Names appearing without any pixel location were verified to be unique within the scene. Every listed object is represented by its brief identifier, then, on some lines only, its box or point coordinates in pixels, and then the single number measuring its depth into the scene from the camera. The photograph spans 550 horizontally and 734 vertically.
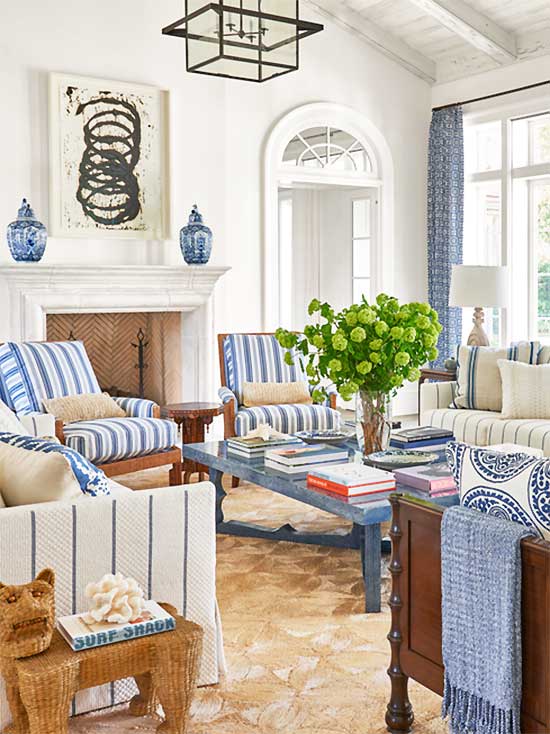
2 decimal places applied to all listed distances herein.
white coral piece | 2.29
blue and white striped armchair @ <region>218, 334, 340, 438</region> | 5.47
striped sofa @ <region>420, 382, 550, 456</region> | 4.98
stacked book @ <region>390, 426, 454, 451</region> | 4.27
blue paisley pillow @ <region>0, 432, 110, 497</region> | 2.62
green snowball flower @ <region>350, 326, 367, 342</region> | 3.88
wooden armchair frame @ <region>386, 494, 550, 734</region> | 2.04
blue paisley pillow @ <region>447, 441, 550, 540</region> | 2.05
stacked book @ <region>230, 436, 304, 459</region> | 4.16
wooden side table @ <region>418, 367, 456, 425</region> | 6.21
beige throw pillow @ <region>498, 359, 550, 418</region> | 5.23
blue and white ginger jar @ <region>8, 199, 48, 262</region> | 5.89
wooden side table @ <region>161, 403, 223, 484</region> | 5.47
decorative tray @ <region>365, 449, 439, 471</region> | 3.83
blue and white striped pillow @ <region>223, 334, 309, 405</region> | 5.95
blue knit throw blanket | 2.04
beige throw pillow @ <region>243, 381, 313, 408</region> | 5.77
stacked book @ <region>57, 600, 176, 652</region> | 2.21
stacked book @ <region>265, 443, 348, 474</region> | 3.87
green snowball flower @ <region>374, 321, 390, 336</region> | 3.89
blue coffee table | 3.33
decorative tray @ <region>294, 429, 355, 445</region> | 4.41
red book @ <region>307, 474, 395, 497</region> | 3.44
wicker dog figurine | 2.13
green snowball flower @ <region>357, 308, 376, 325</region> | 3.90
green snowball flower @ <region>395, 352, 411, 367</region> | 3.91
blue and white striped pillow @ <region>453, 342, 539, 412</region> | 5.59
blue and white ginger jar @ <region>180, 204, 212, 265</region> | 6.58
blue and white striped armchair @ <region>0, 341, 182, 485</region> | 4.83
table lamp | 6.37
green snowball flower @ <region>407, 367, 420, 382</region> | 3.98
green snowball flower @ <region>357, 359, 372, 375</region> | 3.91
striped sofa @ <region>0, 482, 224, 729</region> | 2.42
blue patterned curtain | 7.65
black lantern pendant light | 4.18
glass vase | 4.08
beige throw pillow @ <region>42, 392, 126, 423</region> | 5.07
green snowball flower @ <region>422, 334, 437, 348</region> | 4.00
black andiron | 7.38
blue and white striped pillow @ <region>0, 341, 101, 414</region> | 4.99
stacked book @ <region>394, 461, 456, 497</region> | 3.39
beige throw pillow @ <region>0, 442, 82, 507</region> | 2.47
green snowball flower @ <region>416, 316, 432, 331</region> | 3.97
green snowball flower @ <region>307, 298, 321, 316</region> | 4.10
